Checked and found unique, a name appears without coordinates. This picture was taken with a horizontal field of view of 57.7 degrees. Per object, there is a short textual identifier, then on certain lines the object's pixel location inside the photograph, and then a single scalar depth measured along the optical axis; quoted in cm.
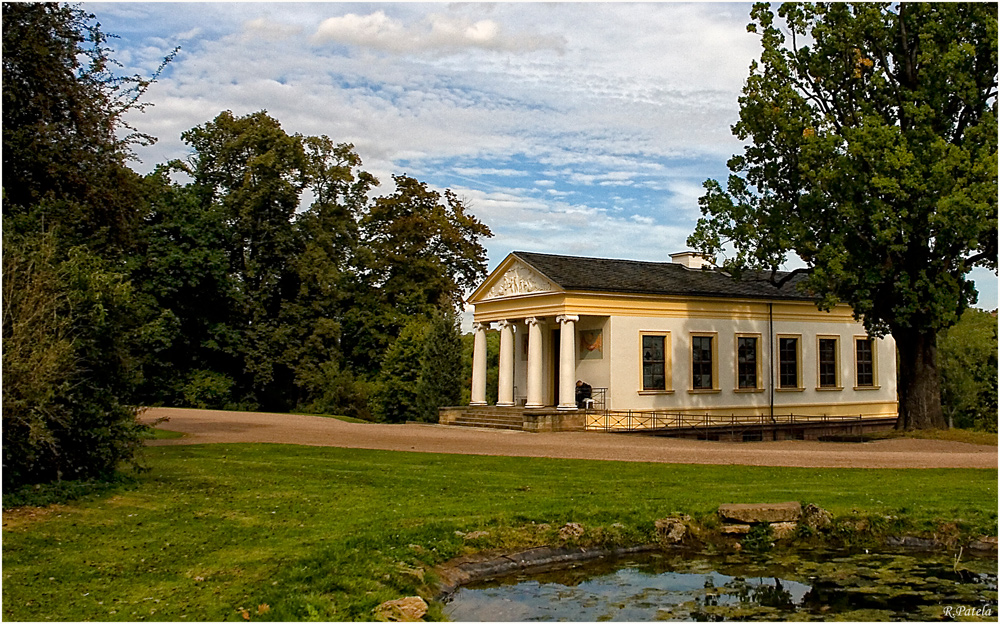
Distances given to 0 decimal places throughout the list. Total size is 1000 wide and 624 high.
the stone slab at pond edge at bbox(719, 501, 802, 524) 1166
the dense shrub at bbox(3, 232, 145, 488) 1114
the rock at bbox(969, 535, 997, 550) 1131
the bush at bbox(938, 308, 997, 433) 4662
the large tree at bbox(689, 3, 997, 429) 2561
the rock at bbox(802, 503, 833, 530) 1173
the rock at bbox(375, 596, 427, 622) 777
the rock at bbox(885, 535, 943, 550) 1145
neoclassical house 3338
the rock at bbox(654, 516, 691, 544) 1151
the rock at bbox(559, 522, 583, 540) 1121
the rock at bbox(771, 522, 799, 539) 1148
